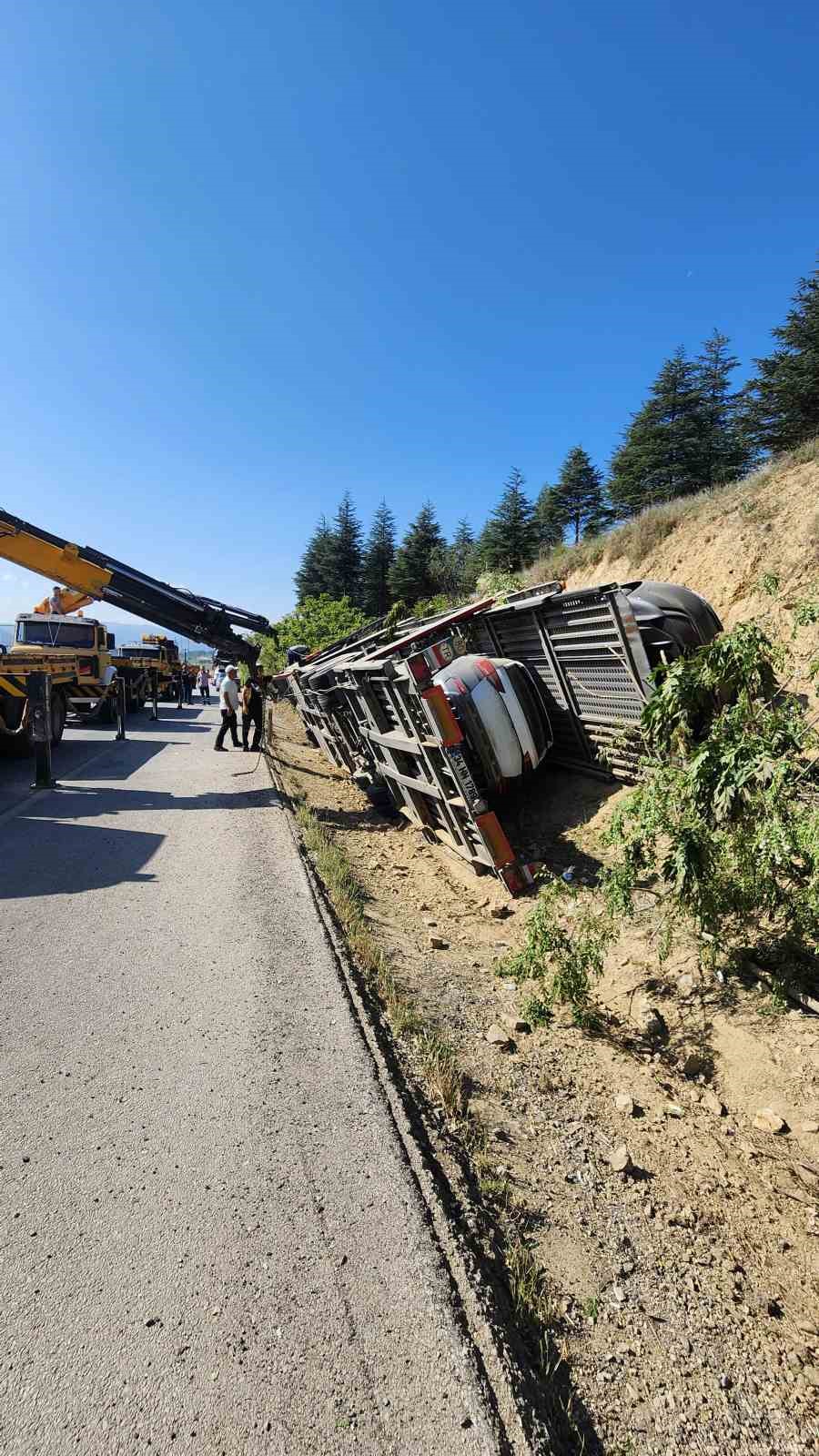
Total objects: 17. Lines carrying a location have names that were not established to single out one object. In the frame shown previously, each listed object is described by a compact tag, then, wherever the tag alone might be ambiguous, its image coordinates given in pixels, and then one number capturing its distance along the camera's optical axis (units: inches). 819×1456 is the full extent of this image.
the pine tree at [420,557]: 1721.2
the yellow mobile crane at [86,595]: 379.2
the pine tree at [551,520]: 1718.8
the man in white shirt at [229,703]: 442.0
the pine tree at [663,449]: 1263.5
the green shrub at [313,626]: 1011.3
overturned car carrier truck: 216.4
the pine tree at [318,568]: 1943.9
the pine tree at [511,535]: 1480.1
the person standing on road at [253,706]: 443.5
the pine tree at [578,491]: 1694.1
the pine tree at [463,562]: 1688.0
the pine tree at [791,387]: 933.8
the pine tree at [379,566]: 1884.8
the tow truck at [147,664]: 817.1
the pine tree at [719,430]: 1185.3
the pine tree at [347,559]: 1892.2
